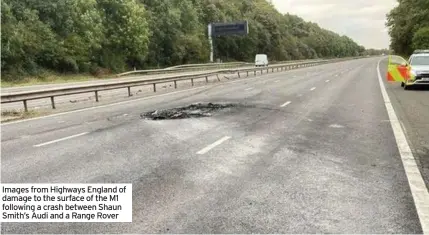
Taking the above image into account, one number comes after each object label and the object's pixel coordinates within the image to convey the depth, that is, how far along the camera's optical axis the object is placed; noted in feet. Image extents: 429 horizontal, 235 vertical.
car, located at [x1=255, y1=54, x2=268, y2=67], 226.46
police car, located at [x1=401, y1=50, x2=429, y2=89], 72.49
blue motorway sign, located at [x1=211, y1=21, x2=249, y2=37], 257.14
